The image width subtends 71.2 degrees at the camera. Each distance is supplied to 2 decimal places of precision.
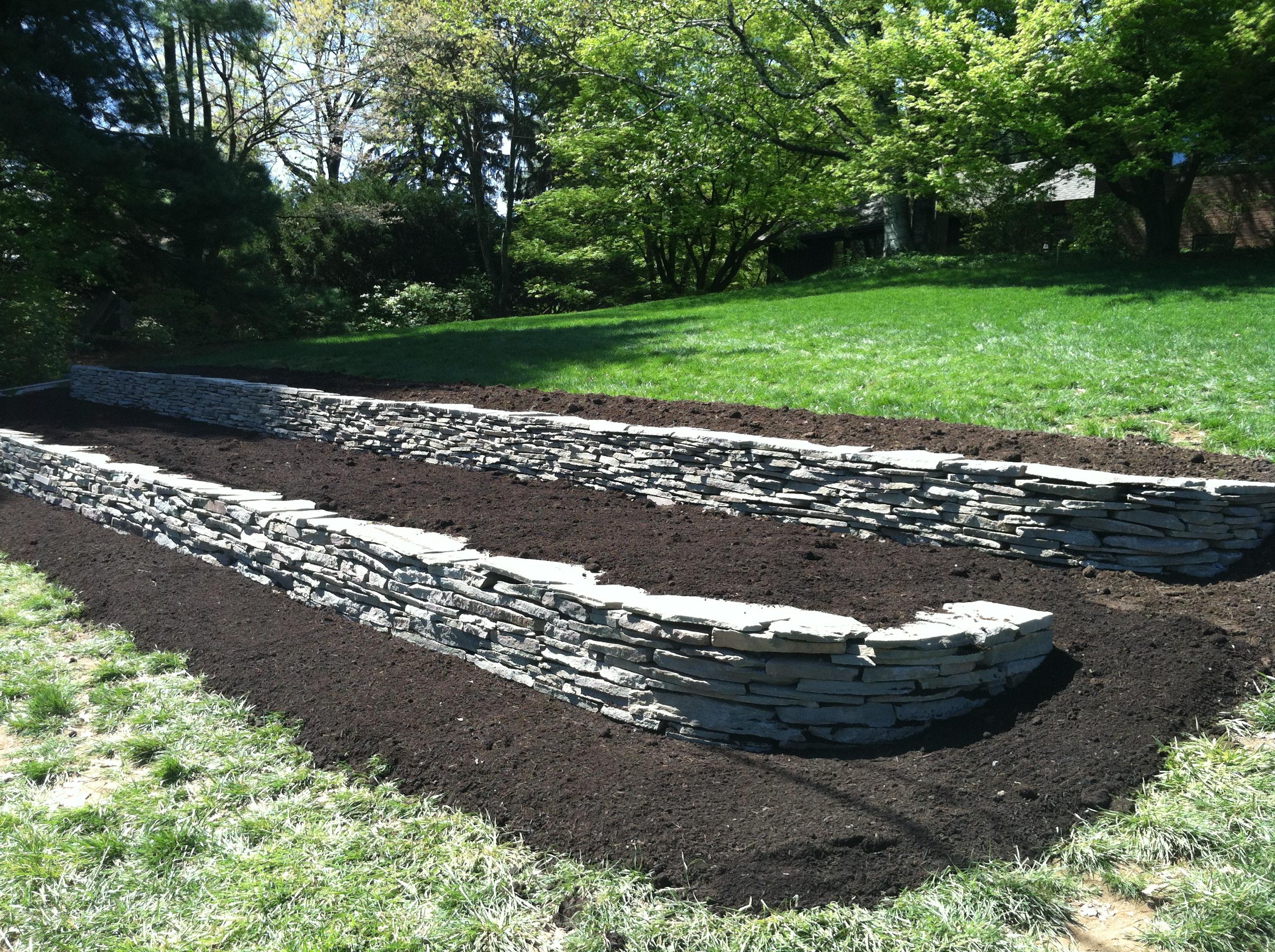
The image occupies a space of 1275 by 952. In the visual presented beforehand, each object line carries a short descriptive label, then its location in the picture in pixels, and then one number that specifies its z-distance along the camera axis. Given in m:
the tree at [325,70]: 19.84
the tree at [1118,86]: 12.52
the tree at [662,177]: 19.70
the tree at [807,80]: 15.70
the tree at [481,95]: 18.66
